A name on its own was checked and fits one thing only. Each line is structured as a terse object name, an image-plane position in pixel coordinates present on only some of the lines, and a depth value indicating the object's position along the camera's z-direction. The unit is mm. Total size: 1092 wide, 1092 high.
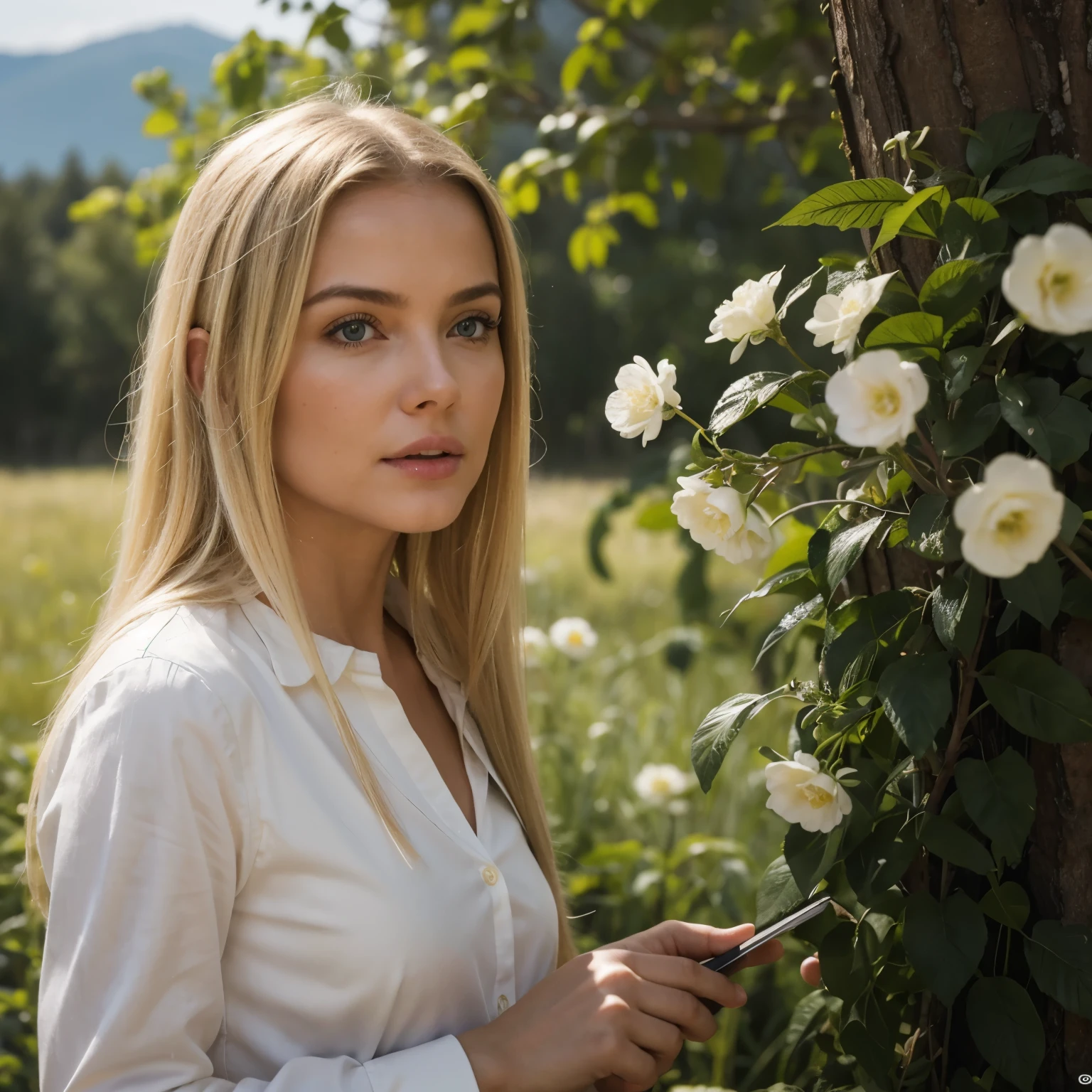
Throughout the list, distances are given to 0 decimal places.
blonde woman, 1080
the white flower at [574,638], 3258
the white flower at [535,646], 3104
